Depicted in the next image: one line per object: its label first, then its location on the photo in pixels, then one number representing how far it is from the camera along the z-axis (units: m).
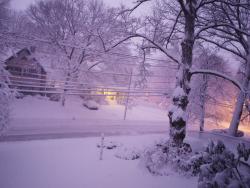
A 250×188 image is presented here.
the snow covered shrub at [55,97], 22.91
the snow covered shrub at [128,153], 8.43
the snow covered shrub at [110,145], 9.56
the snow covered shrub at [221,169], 2.76
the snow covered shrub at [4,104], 7.42
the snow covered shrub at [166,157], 7.23
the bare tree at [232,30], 11.05
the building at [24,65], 22.17
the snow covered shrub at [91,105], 23.45
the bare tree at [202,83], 17.09
